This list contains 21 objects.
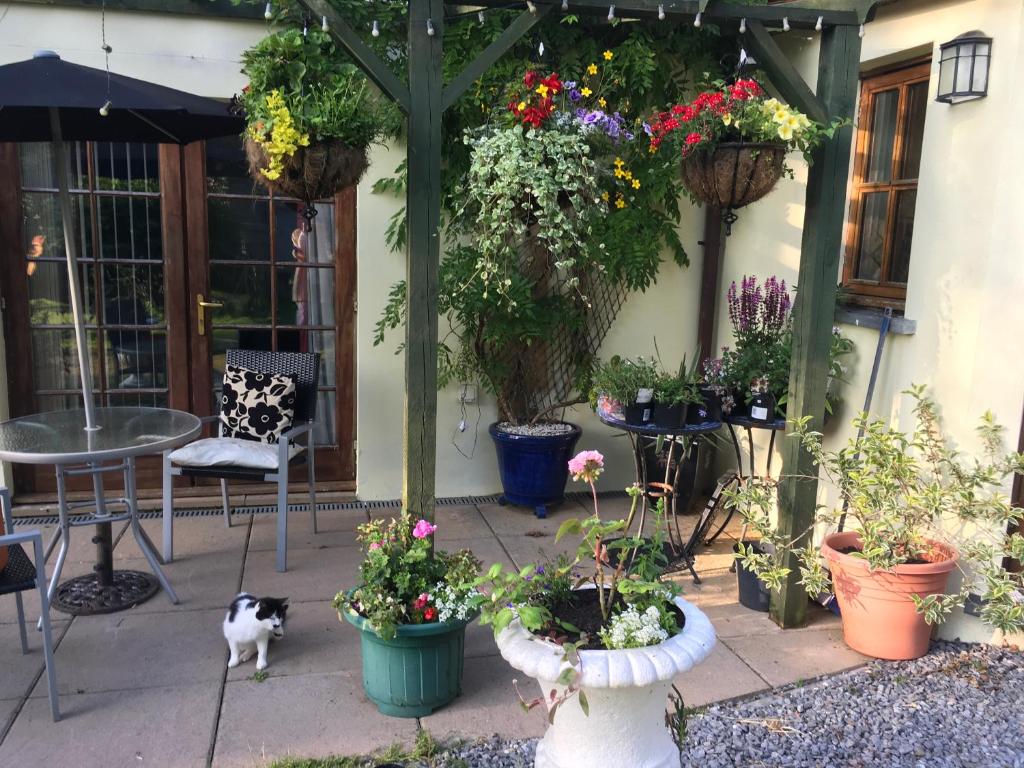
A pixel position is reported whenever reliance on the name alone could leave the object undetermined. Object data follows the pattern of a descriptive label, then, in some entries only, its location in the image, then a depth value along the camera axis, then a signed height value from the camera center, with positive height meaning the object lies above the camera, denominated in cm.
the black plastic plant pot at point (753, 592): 333 -122
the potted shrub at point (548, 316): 421 -18
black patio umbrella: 263 +57
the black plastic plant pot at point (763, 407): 360 -51
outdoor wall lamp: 287 +80
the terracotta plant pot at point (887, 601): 285 -108
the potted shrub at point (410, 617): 245 -100
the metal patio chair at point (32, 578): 236 -90
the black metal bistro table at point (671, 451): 349 -75
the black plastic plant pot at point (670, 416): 350 -54
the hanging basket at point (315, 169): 261 +34
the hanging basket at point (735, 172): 276 +39
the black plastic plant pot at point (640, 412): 353 -54
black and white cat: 275 -116
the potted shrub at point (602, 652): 181 -82
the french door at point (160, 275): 416 -2
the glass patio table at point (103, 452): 291 -62
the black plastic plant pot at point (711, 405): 362 -51
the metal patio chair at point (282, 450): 361 -79
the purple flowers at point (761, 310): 394 -10
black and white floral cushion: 394 -63
